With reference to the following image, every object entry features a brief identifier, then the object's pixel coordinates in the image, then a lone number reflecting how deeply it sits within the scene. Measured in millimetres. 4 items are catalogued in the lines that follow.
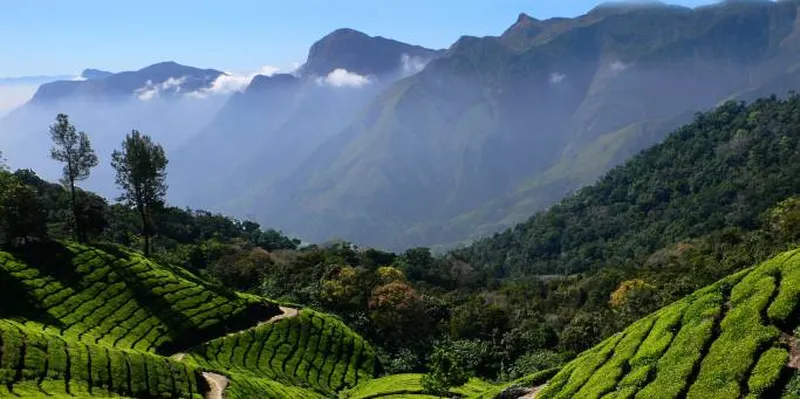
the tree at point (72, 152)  88062
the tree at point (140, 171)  93062
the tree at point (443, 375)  58906
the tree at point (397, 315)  98250
